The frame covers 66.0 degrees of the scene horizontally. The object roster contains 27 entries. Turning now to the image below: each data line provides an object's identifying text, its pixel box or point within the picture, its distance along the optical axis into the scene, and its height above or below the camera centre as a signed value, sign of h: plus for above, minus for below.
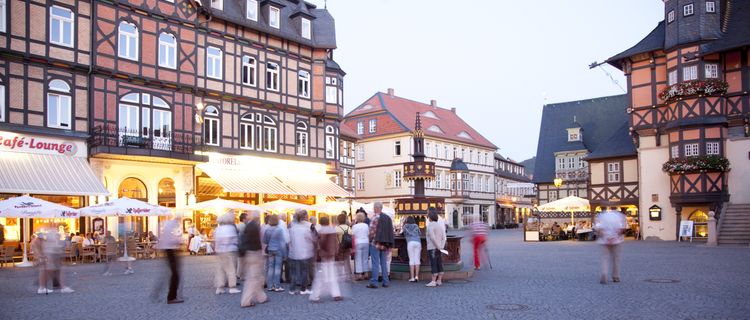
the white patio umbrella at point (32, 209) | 16.98 -0.47
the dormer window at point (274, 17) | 30.23 +9.10
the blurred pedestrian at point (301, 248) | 10.76 -1.09
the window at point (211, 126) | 27.28 +3.07
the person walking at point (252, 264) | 9.73 -1.25
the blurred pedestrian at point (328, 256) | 10.67 -1.25
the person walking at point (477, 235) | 15.05 -1.24
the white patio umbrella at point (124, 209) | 18.86 -0.57
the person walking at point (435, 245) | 11.91 -1.19
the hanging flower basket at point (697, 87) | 27.41 +4.67
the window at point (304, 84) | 31.89 +5.89
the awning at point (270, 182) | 26.45 +0.40
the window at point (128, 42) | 23.77 +6.25
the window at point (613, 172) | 37.09 +0.88
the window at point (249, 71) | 28.92 +6.07
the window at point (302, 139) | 31.86 +2.83
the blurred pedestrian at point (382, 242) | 12.09 -1.12
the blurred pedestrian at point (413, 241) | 12.30 -1.13
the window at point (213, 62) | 27.31 +6.16
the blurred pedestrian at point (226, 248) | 10.98 -1.11
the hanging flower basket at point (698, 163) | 27.06 +1.00
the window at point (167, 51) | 25.24 +6.23
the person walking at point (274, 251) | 11.94 -1.27
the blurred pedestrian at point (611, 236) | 12.09 -1.07
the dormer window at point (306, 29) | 32.06 +8.94
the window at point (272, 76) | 30.11 +5.98
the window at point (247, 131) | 28.98 +2.99
